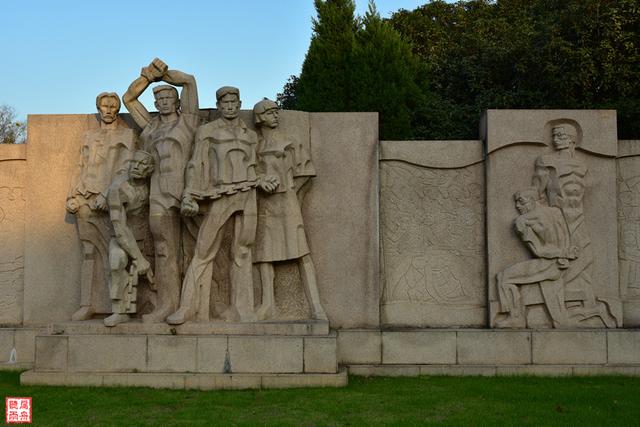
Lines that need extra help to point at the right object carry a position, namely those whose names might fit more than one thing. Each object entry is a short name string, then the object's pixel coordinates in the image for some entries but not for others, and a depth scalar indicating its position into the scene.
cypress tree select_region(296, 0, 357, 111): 21.70
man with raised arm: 8.55
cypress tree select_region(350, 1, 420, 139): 20.91
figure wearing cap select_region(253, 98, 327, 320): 8.74
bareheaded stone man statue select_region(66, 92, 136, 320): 9.00
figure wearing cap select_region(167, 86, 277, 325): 8.45
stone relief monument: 8.37
